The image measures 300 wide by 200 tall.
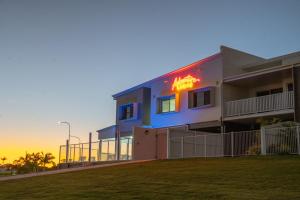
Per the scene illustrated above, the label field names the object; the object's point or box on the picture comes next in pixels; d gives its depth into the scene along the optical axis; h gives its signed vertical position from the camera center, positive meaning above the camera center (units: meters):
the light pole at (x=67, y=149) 33.88 +0.17
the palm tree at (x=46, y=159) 53.78 -0.93
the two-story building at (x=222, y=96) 26.48 +4.06
